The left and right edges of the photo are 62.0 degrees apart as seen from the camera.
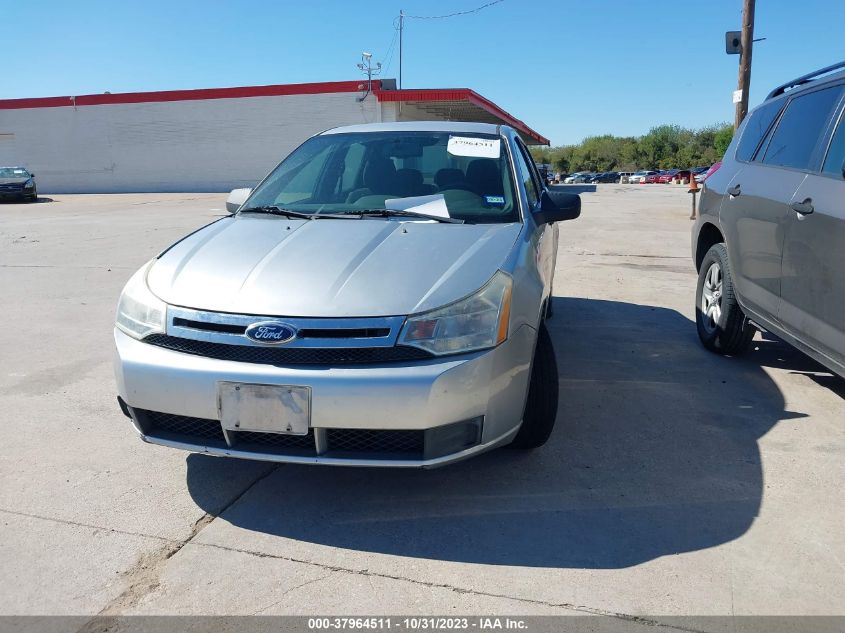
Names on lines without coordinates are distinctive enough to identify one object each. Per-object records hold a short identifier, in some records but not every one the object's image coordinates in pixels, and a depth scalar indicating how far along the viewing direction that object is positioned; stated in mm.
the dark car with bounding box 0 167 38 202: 26172
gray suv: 3473
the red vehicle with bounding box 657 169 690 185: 61331
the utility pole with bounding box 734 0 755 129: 14766
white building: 32031
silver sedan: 2602
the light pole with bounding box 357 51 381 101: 30312
